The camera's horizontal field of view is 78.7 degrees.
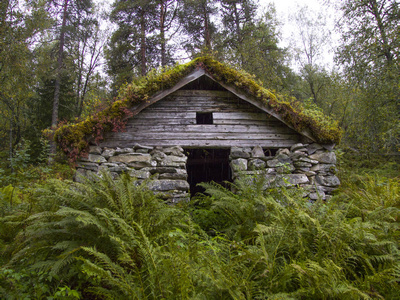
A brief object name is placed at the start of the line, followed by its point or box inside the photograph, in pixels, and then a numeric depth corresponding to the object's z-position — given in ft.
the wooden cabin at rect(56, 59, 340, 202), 19.15
